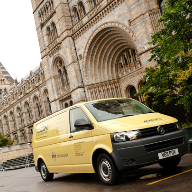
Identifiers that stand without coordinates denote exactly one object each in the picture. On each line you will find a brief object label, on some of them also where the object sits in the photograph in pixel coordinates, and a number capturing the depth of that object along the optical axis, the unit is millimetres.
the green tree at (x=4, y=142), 35769
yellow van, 4453
